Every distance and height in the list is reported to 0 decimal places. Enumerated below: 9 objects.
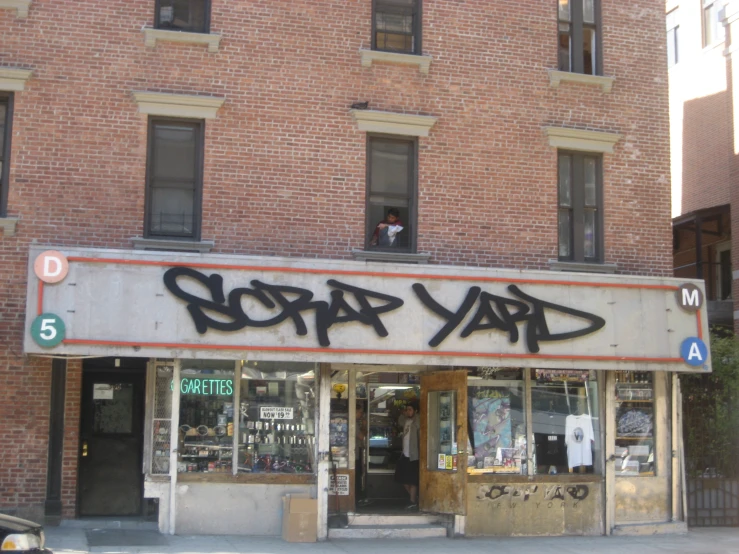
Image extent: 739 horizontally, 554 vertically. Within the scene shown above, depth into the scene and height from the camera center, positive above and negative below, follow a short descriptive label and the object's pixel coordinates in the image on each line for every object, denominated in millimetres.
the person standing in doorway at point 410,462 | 15930 -807
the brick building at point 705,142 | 23969 +7338
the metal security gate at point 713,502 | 16266 -1437
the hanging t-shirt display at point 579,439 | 15352 -371
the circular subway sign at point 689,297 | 14961 +1879
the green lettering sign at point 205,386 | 13930 +364
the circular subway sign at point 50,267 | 12368 +1839
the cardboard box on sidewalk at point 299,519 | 13695 -1542
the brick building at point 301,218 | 13438 +2996
